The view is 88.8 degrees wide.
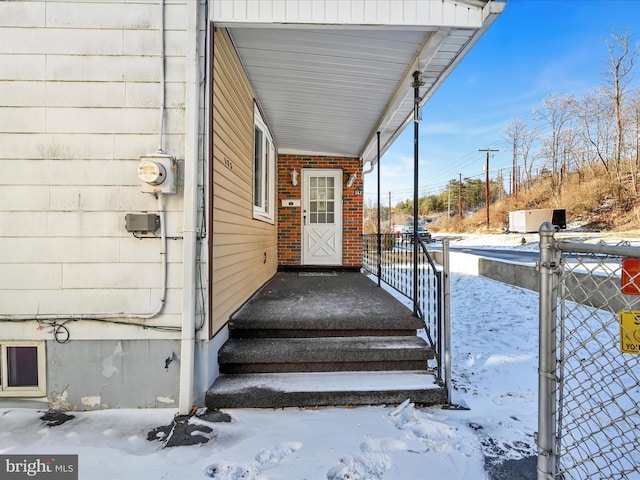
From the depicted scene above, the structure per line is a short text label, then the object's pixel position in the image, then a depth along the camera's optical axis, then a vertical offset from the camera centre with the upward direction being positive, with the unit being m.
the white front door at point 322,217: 6.53 +0.40
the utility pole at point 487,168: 28.47 +6.64
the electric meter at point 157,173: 2.18 +0.43
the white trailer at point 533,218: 18.56 +1.19
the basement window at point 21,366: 2.28 -0.92
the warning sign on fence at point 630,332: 1.12 -0.32
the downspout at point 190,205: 2.23 +0.22
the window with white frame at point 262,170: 4.27 +0.97
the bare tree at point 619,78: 20.52 +10.48
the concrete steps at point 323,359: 2.32 -0.96
